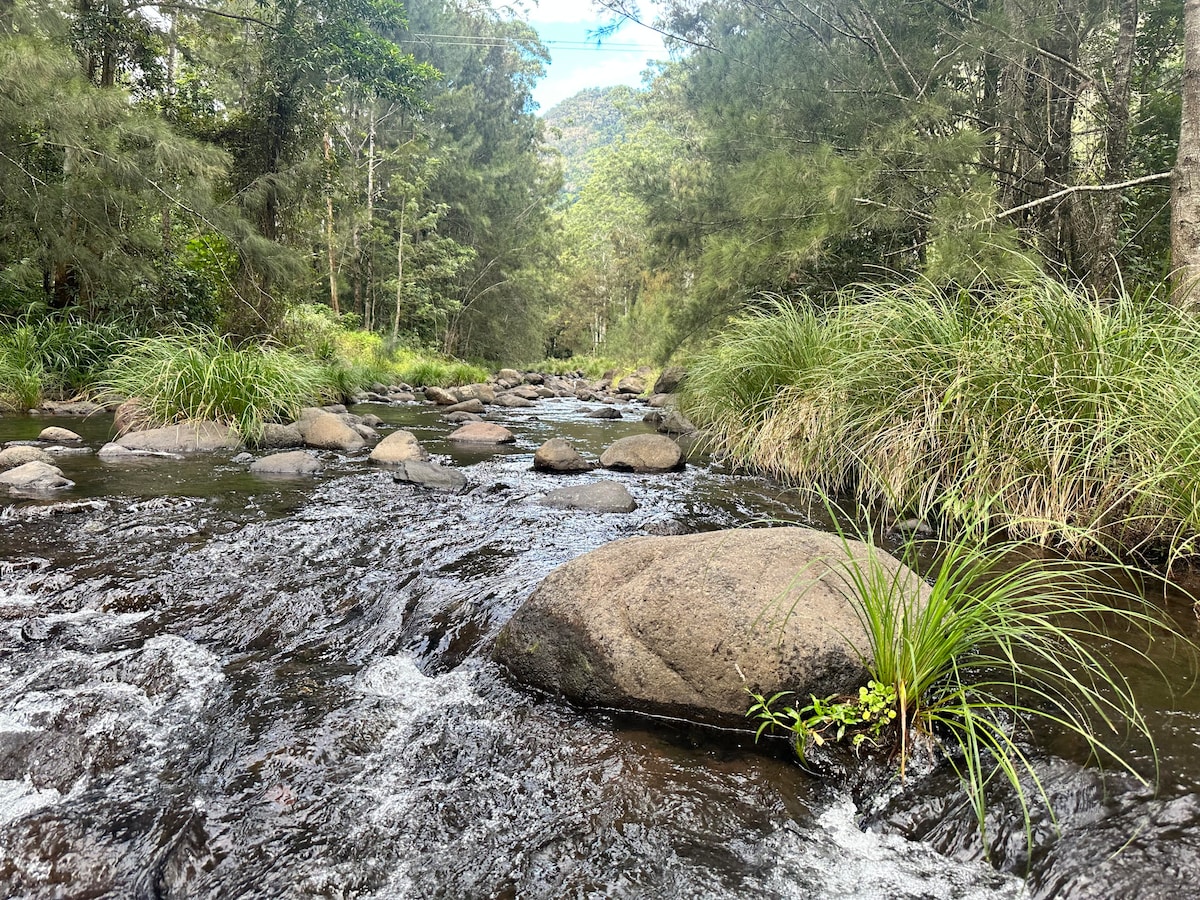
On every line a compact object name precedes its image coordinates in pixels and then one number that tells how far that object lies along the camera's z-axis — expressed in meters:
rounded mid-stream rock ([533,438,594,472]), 6.68
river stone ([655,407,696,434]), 9.37
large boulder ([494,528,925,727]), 2.24
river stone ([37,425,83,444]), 6.84
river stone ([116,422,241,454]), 6.75
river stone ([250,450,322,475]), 6.19
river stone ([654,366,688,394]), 16.68
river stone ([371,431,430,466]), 6.77
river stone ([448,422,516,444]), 8.75
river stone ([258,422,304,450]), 7.42
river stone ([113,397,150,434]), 7.26
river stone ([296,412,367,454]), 7.56
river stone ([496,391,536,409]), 14.62
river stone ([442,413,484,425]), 11.20
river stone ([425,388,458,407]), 13.91
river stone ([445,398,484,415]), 12.32
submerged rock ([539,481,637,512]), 5.10
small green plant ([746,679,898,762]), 2.05
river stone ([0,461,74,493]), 5.03
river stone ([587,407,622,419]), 13.01
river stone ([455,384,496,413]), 14.99
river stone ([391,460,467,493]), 5.86
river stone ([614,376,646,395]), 20.36
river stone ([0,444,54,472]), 5.56
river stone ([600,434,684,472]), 6.67
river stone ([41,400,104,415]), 8.98
